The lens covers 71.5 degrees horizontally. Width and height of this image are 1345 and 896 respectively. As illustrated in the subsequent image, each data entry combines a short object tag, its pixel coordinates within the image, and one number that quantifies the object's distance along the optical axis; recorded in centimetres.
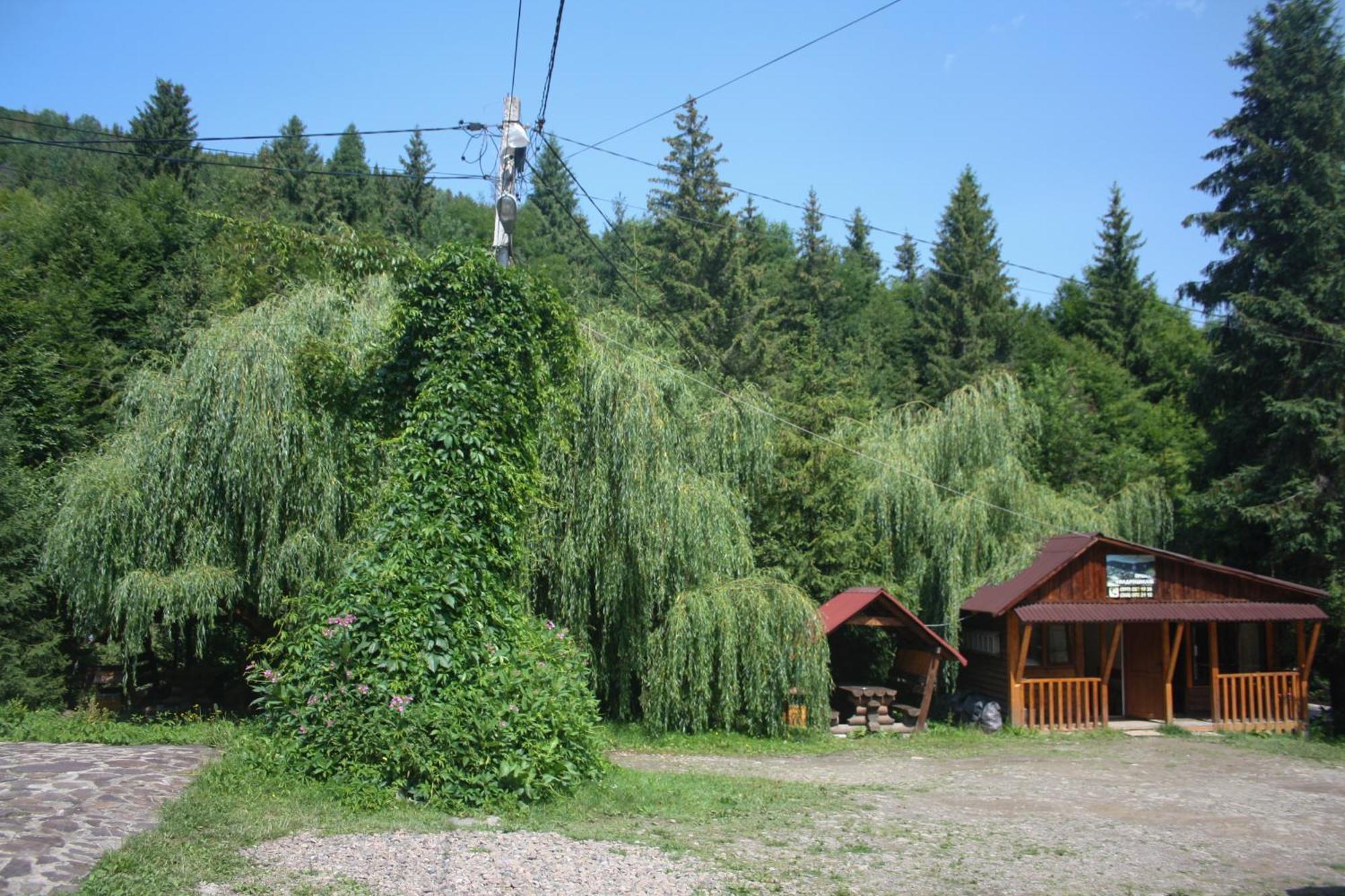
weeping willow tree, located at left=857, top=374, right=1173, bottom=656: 1880
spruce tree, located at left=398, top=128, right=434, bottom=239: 4478
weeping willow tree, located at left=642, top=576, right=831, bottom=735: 1379
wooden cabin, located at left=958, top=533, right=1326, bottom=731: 1680
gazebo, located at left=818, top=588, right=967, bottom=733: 1553
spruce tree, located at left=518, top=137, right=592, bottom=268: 4684
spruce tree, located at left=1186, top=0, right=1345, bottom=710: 1942
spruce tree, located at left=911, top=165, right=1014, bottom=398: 3769
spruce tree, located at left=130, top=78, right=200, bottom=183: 3978
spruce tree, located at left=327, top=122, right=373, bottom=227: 4278
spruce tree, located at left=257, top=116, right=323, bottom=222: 4022
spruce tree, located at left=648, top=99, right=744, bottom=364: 3472
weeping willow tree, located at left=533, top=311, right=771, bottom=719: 1378
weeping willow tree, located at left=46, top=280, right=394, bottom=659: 1294
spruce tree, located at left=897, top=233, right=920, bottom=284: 6266
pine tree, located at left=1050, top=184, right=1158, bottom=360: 4178
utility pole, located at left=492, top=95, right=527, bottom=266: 971
